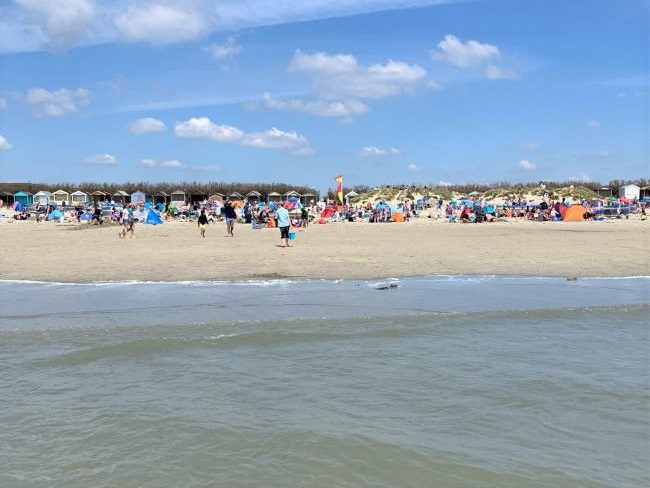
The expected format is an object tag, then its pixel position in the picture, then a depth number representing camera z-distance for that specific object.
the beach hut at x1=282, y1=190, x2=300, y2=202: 68.19
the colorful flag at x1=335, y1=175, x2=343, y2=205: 38.87
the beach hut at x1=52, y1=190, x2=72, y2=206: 63.78
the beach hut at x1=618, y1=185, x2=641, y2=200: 64.31
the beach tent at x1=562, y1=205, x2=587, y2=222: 35.22
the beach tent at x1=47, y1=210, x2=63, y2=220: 38.47
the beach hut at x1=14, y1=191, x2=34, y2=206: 63.84
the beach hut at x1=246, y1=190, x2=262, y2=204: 68.75
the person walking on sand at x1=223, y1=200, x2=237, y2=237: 21.45
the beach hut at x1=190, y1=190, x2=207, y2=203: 69.90
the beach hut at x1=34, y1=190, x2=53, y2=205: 60.93
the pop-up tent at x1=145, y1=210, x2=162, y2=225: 35.19
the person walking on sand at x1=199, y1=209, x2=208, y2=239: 21.58
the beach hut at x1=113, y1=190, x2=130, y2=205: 65.50
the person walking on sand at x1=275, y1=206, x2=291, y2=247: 16.78
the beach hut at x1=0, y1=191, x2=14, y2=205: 65.69
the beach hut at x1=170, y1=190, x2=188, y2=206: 68.88
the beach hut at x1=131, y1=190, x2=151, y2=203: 62.59
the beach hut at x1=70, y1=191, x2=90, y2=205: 63.31
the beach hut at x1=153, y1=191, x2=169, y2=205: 68.38
